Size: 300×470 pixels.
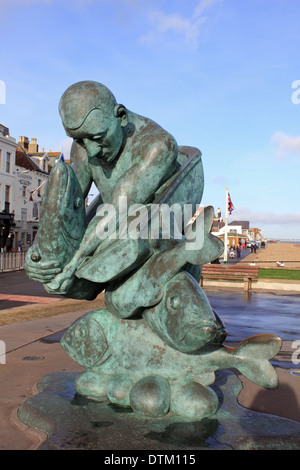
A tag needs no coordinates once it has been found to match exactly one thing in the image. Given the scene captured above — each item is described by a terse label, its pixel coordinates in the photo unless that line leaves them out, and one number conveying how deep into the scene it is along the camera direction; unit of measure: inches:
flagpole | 1136.6
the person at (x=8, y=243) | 1374.1
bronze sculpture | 116.9
